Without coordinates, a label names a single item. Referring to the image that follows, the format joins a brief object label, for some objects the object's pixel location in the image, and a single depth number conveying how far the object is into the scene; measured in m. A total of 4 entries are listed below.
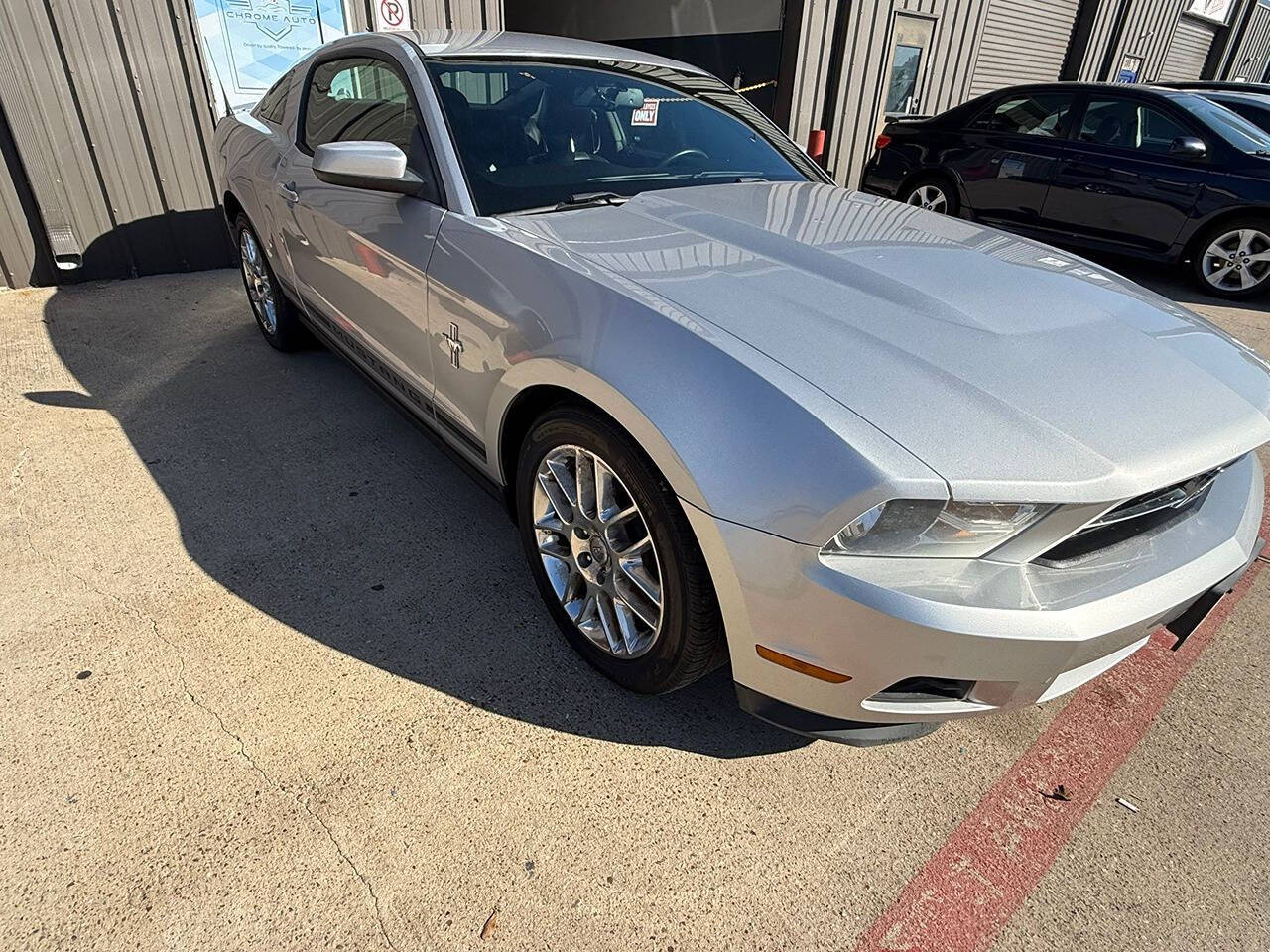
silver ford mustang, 1.45
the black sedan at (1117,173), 6.12
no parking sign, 5.82
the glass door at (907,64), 9.12
